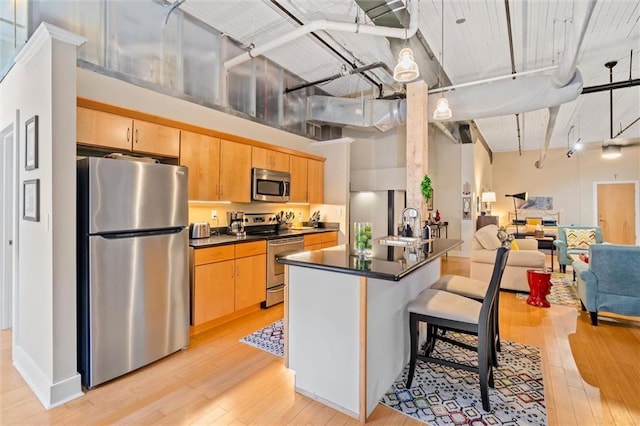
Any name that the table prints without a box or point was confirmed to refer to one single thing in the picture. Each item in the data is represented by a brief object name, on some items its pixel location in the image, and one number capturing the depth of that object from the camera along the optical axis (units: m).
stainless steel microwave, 4.23
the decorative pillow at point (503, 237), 4.56
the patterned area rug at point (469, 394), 1.98
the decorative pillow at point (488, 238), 4.91
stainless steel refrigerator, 2.29
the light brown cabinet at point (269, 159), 4.28
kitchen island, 1.92
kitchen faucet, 3.46
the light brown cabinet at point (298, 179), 4.96
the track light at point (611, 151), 7.11
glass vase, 2.32
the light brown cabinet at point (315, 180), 5.31
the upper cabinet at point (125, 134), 2.63
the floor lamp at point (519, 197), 9.00
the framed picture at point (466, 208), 8.42
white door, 3.28
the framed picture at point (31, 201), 2.28
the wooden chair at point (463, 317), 2.00
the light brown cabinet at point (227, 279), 3.18
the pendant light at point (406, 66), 2.54
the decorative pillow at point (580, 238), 5.85
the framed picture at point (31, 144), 2.27
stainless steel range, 4.01
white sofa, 4.69
